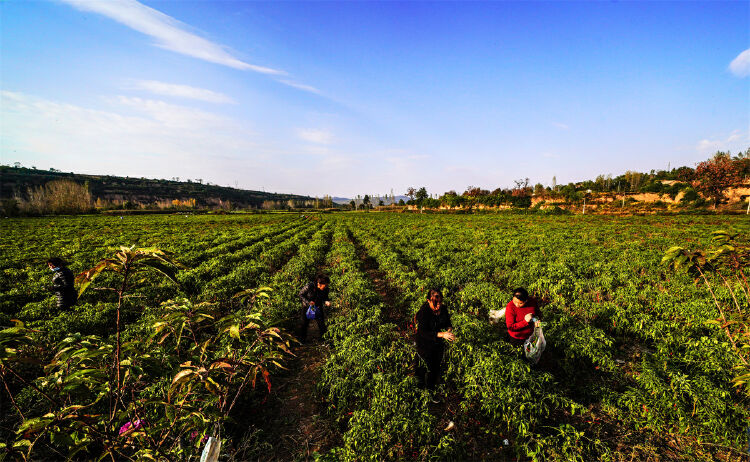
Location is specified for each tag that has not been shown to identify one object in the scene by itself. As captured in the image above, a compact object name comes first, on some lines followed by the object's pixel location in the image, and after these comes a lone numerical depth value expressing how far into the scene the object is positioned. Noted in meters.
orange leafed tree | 42.41
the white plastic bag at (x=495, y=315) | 6.86
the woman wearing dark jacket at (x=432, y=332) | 4.89
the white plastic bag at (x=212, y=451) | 1.88
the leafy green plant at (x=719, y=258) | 3.17
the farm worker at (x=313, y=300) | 6.95
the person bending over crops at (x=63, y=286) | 7.92
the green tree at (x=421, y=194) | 96.75
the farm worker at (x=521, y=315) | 5.75
